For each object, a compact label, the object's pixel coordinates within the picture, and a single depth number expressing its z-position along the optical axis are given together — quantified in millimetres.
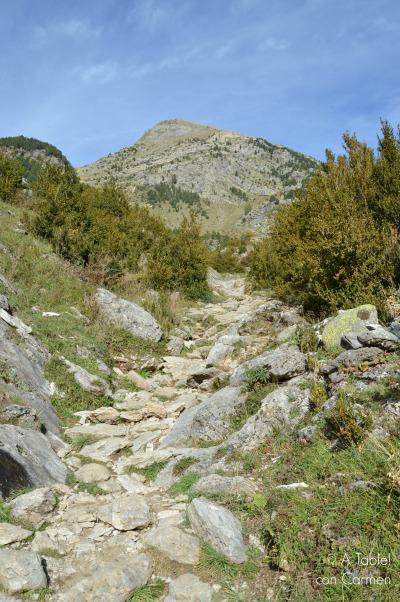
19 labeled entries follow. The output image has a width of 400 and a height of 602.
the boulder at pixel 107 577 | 3342
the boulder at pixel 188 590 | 3346
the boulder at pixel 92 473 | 5476
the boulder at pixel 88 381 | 8547
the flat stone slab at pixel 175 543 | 3782
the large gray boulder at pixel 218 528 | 3773
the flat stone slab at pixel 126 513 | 4277
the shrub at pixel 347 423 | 4438
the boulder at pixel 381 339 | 6082
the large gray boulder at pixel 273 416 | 5609
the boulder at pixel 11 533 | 3750
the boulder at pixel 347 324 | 7031
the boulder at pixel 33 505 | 4241
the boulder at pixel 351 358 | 5965
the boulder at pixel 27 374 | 6652
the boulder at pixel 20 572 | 3277
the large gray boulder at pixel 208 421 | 6444
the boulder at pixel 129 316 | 12211
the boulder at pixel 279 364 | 6774
